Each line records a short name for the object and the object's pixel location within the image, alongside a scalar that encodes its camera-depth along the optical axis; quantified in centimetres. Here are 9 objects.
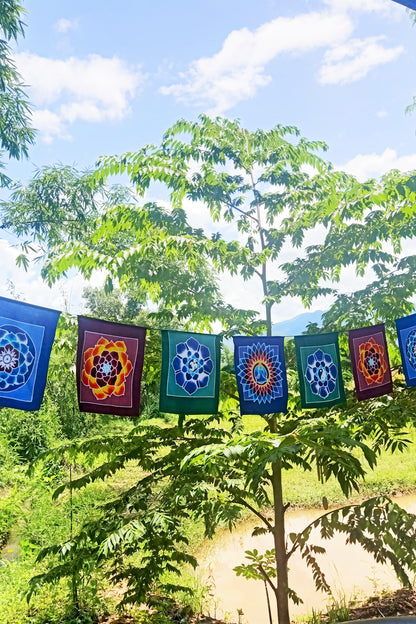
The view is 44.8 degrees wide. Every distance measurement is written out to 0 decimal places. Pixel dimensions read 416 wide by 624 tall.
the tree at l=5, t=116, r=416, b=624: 323
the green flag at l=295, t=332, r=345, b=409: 414
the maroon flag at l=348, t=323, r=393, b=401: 421
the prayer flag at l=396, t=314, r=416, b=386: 415
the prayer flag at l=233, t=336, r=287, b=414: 399
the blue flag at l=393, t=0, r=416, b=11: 251
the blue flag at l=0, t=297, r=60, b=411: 321
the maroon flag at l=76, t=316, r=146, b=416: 353
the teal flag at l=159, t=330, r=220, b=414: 377
